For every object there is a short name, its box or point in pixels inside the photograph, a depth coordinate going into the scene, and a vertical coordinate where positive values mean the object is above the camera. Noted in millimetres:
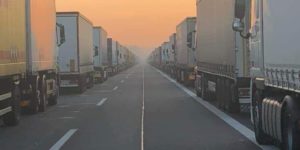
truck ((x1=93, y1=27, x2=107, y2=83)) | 48156 +23
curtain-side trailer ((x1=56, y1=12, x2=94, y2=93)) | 32750 +107
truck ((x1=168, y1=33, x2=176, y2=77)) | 55894 -84
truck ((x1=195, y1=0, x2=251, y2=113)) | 18469 -171
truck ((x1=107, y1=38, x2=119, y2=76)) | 65400 +18
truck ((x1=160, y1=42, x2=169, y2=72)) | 71062 -271
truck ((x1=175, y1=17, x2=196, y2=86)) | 38594 +58
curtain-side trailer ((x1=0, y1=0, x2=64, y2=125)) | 15898 -29
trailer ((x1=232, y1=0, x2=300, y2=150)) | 9391 -237
